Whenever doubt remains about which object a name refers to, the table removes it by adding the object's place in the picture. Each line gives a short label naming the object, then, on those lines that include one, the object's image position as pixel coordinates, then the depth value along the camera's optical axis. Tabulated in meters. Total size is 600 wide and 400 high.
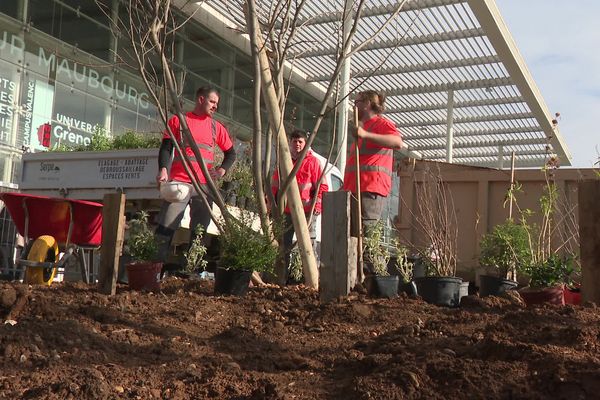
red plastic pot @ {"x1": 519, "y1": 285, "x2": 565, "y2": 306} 5.16
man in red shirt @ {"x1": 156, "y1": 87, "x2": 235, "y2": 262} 6.09
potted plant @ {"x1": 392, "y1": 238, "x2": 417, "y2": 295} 5.93
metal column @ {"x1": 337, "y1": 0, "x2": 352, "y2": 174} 14.41
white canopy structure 15.66
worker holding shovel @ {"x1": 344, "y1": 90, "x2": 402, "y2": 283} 6.08
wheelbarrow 6.02
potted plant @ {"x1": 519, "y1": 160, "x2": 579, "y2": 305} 5.19
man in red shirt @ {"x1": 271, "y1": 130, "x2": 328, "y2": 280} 7.17
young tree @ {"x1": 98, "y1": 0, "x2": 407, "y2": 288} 4.68
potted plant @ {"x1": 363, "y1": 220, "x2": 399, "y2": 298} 5.11
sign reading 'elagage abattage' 8.29
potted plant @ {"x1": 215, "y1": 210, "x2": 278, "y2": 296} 4.80
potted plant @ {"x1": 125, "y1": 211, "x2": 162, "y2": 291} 4.90
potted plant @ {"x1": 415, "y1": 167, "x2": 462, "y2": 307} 5.39
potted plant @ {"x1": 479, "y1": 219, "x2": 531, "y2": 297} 6.10
